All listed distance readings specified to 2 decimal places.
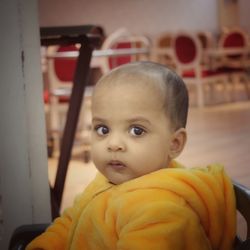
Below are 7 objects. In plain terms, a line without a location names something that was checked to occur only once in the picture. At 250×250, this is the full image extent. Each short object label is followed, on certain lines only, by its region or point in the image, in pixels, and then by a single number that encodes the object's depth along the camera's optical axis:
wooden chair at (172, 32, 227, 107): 6.44
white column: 1.33
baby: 0.91
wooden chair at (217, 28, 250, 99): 7.44
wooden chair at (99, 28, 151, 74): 4.25
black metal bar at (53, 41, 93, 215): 1.79
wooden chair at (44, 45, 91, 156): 3.96
